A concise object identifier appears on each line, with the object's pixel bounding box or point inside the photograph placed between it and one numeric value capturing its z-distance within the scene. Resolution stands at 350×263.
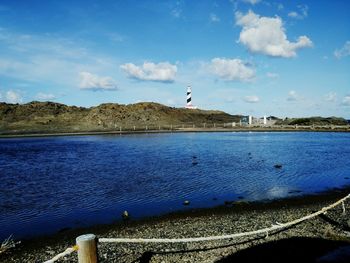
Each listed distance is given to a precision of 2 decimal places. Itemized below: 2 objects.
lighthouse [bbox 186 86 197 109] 134.62
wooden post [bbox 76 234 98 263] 6.89
